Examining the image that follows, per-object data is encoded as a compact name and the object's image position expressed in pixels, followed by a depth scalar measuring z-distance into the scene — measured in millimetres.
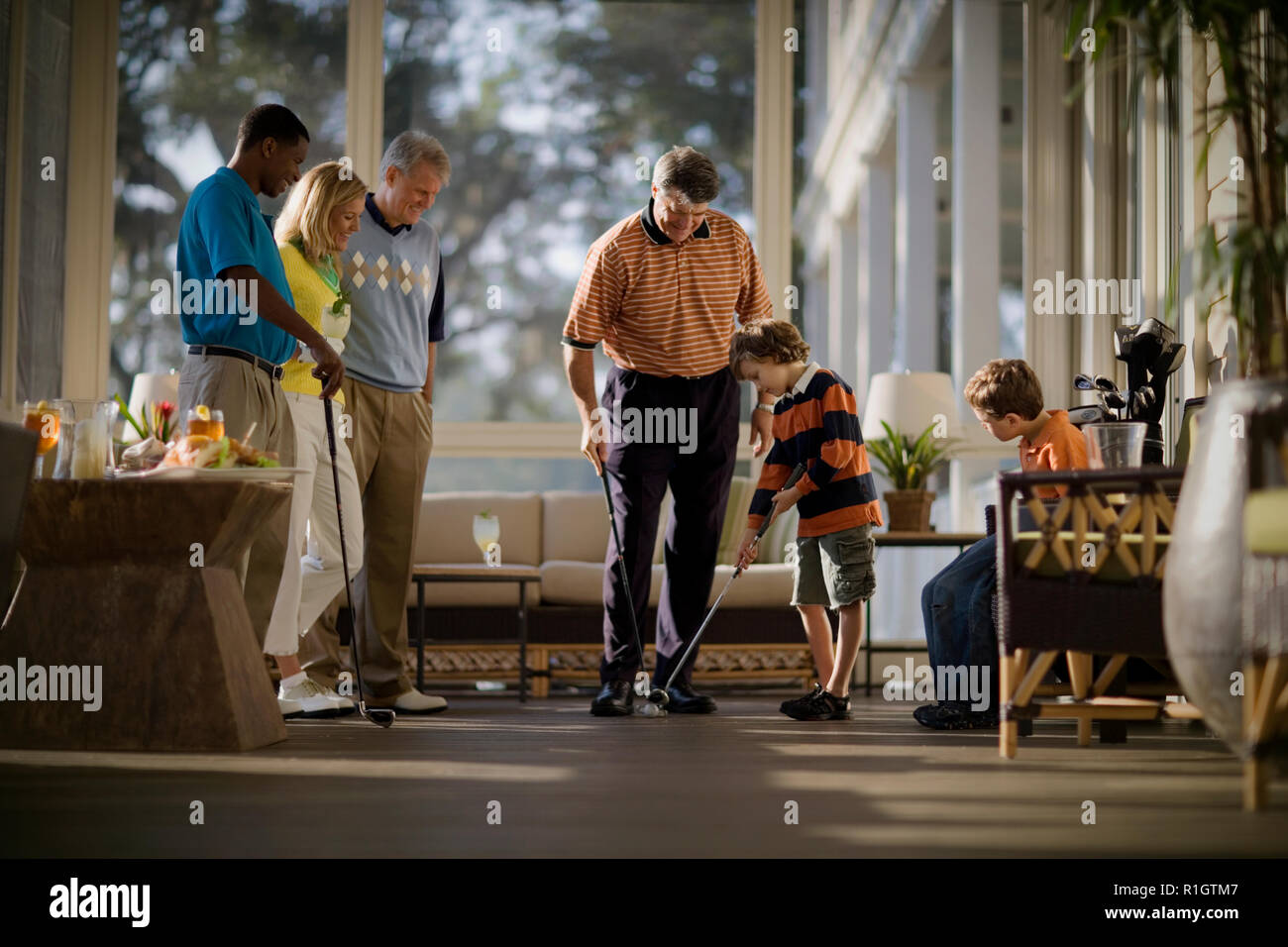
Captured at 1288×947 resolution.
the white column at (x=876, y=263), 7203
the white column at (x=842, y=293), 8070
